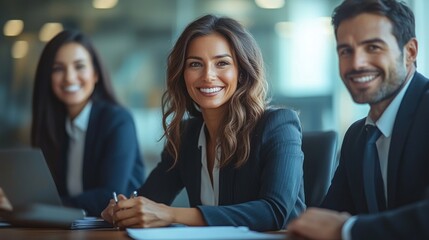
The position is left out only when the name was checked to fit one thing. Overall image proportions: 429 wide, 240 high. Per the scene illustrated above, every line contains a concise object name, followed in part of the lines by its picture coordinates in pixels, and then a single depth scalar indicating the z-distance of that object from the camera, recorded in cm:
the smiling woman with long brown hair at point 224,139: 228
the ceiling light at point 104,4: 580
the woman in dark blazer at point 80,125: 353
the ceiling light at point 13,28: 584
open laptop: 225
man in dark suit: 181
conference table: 192
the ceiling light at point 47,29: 582
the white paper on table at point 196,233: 170
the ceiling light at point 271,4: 560
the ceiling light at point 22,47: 582
